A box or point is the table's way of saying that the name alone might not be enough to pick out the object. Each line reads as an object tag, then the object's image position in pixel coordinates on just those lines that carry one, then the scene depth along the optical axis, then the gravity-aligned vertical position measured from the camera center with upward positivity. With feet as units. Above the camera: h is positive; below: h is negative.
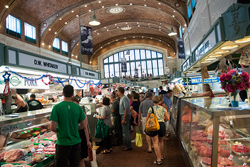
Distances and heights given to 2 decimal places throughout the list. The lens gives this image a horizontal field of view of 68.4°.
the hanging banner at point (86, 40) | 30.53 +8.12
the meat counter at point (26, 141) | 8.56 -2.83
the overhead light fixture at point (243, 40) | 9.12 +2.20
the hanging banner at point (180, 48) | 49.75 +10.25
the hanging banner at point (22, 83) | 19.11 +0.77
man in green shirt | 8.84 -2.00
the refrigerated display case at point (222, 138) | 6.93 -2.36
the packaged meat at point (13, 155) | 8.68 -3.13
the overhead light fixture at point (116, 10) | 62.13 +26.64
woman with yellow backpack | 13.76 -2.90
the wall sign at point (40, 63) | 13.31 +2.23
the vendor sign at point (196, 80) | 37.83 +1.00
